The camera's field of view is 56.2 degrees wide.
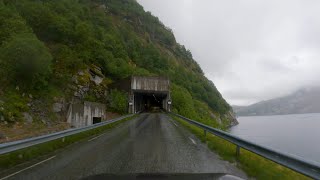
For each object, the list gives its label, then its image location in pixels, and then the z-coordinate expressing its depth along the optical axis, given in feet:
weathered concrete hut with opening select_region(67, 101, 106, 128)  104.12
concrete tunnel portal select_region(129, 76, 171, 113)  180.34
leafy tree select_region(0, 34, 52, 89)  109.81
